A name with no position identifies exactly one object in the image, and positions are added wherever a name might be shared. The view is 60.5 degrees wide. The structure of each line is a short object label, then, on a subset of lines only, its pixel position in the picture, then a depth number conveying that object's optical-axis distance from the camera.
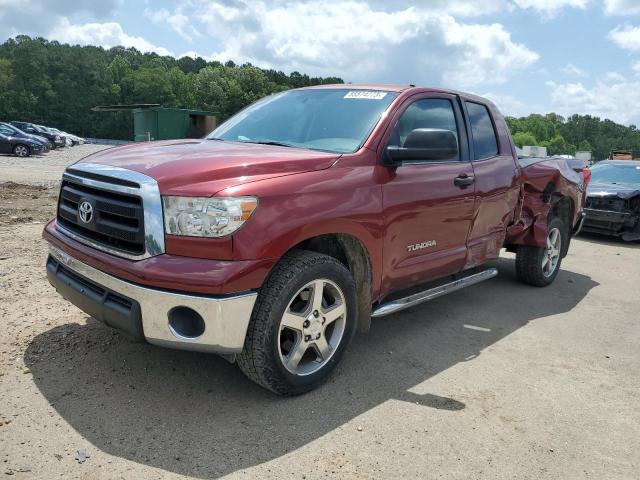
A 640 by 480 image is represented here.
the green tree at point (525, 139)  141.18
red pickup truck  2.80
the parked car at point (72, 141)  45.91
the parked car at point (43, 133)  38.47
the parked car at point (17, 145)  25.22
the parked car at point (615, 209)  9.84
